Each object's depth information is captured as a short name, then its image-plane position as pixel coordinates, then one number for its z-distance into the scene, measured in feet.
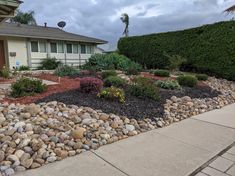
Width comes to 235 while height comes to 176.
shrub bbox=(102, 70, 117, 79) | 25.28
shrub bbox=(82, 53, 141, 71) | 35.43
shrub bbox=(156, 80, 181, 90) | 21.76
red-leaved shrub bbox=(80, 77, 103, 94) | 16.68
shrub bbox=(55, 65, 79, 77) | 28.54
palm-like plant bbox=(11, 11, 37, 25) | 75.98
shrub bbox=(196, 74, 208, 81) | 28.38
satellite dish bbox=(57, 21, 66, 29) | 57.63
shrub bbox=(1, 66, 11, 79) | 25.08
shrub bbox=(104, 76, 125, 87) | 20.19
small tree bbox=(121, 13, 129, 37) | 76.37
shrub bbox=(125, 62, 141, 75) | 30.21
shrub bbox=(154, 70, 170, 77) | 28.74
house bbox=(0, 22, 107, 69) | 39.78
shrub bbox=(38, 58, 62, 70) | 42.51
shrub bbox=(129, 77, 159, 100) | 16.97
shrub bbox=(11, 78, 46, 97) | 15.97
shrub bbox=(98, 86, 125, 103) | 15.35
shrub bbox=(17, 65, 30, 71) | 37.97
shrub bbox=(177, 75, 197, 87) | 23.49
